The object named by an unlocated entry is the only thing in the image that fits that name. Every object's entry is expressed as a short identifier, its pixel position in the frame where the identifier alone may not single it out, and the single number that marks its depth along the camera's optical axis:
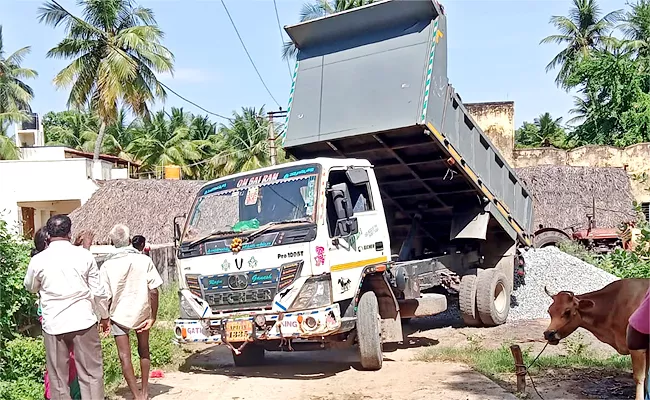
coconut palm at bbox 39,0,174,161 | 26.95
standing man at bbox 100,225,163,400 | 6.11
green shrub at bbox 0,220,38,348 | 6.46
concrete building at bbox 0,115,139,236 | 23.36
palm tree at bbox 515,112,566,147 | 40.56
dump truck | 7.21
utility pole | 17.23
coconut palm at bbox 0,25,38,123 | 32.45
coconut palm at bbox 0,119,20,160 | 28.23
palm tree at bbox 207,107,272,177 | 32.78
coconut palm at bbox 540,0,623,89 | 37.19
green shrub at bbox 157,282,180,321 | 11.82
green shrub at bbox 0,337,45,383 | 6.37
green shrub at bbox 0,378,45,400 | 5.90
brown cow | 5.99
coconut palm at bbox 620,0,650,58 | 33.22
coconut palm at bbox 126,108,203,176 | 34.36
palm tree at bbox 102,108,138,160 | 38.13
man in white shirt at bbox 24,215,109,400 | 5.22
